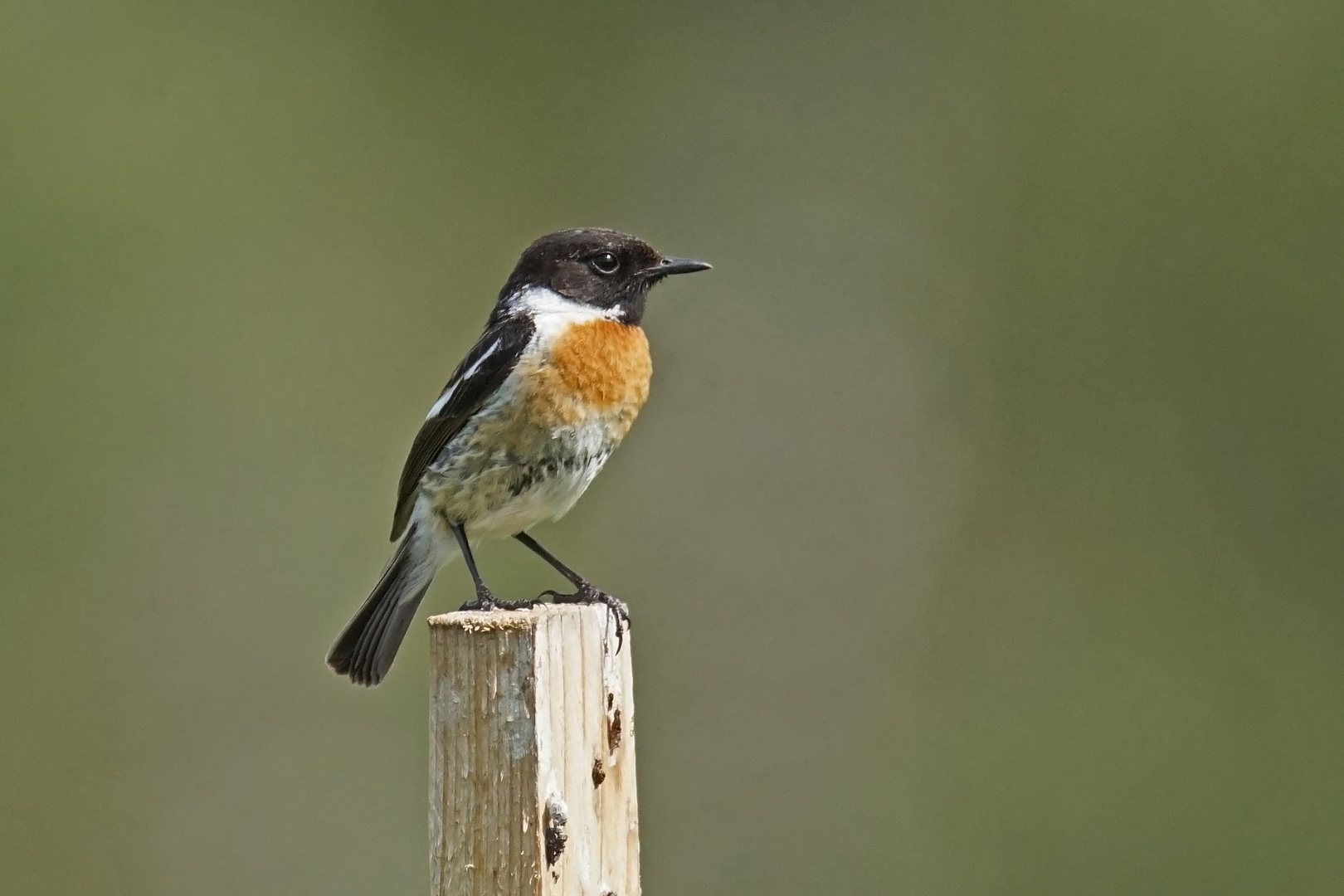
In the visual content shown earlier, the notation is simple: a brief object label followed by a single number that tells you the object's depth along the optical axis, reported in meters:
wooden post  5.51
